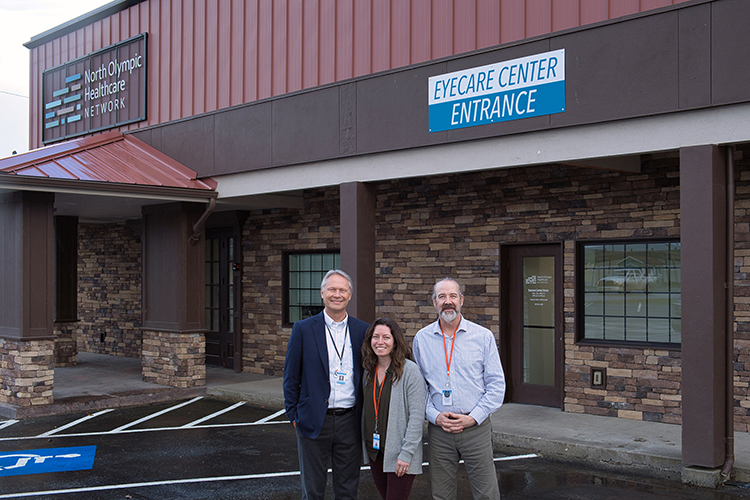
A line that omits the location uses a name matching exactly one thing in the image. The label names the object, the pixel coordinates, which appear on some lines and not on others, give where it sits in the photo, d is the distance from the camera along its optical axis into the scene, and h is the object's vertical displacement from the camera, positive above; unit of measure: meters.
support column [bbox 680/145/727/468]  6.70 -0.48
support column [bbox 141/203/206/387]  12.38 -0.79
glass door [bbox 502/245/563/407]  10.09 -0.99
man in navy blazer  4.66 -0.88
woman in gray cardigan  4.48 -0.95
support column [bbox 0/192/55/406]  10.61 -0.66
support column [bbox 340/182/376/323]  9.78 +0.12
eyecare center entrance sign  8.00 +1.81
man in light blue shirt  4.59 -0.89
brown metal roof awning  10.44 +1.15
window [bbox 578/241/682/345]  9.09 -0.50
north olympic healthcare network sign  13.86 +3.17
